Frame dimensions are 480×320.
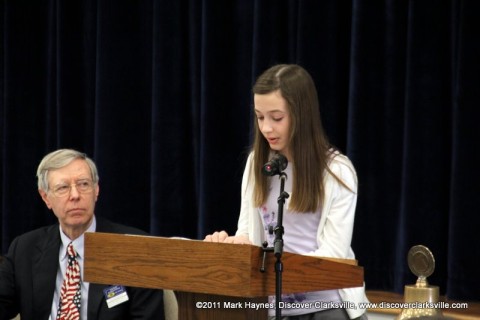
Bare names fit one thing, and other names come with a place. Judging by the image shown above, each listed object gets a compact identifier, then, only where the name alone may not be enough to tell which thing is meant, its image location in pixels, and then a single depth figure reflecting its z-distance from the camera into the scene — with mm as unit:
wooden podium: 4480
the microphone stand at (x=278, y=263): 4523
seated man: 6746
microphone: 4852
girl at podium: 5465
